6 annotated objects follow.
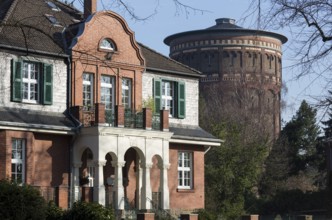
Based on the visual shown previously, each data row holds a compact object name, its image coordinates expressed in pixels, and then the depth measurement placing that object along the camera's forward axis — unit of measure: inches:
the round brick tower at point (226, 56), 3257.9
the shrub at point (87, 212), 1066.7
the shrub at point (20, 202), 954.7
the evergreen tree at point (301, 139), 2541.8
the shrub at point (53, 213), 1104.2
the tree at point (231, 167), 1814.7
